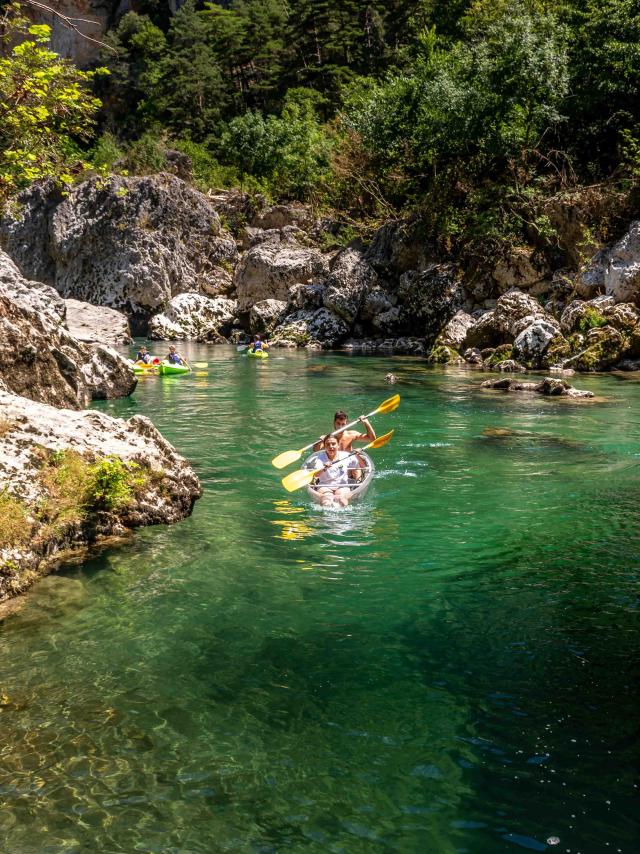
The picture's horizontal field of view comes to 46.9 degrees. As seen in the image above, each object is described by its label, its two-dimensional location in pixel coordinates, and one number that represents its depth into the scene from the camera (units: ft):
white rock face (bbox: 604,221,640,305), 80.53
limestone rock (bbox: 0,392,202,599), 23.20
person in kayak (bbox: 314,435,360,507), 32.19
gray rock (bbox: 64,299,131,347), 105.09
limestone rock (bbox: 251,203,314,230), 150.51
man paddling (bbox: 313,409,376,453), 36.94
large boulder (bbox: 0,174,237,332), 137.69
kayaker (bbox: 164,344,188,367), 83.03
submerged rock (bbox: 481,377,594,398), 61.93
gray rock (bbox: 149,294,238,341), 129.70
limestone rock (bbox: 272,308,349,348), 116.16
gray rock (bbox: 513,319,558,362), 81.00
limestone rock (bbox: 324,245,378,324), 114.11
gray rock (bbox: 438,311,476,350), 94.73
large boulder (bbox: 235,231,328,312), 127.24
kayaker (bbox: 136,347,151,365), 82.74
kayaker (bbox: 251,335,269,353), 100.78
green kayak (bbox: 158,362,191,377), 80.38
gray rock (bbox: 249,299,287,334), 122.62
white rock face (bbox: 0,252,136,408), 34.40
